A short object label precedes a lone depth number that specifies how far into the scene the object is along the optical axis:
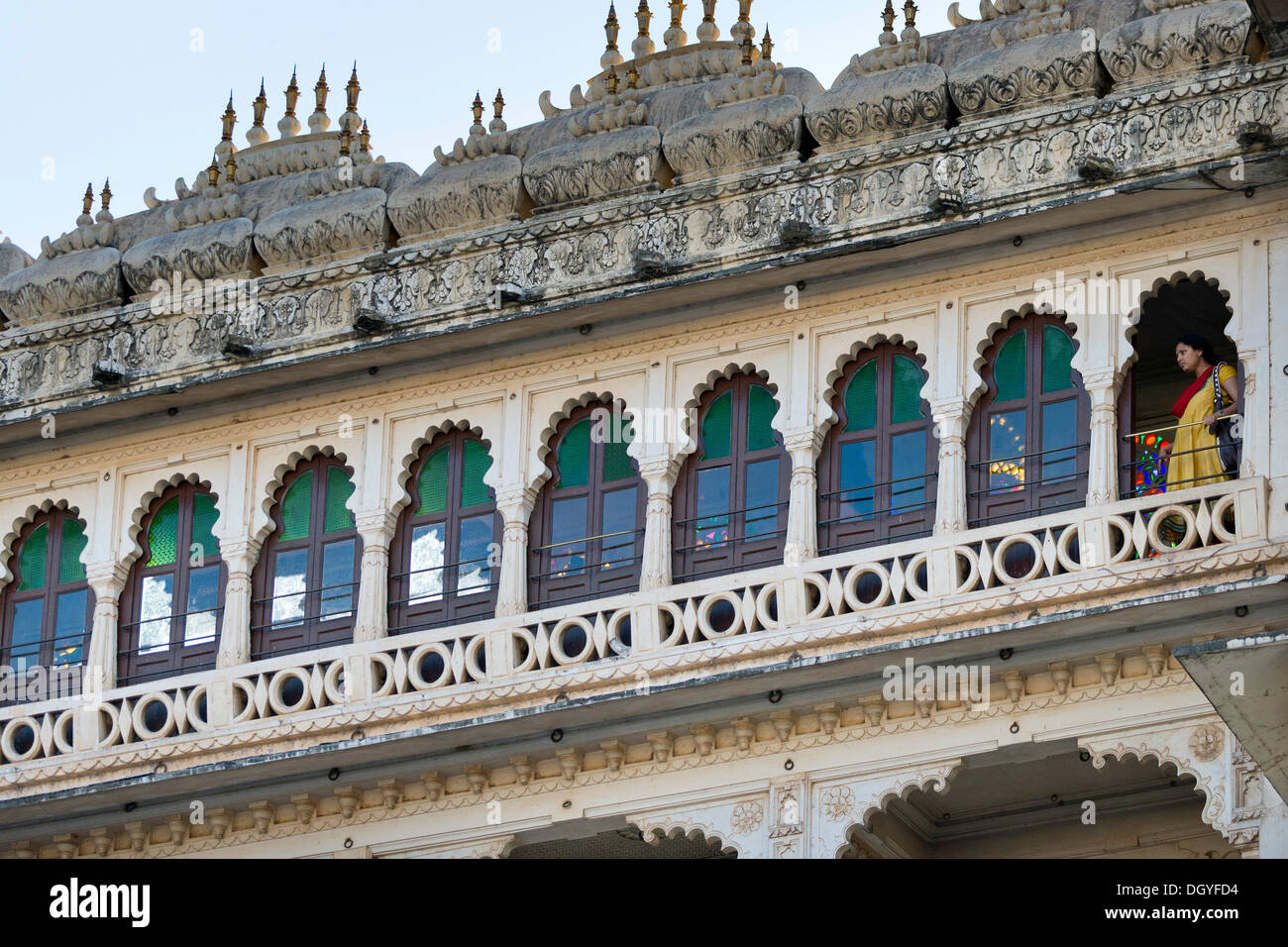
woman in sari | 18.17
